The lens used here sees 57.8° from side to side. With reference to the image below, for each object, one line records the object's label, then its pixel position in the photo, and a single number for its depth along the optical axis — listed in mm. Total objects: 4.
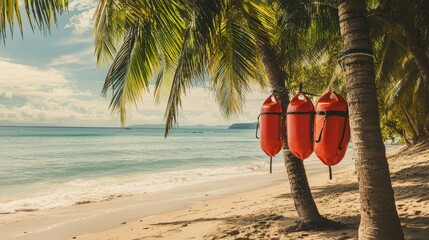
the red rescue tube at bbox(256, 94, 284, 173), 4715
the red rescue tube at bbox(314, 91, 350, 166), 3746
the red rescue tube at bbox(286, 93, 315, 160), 4059
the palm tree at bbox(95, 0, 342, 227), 4383
